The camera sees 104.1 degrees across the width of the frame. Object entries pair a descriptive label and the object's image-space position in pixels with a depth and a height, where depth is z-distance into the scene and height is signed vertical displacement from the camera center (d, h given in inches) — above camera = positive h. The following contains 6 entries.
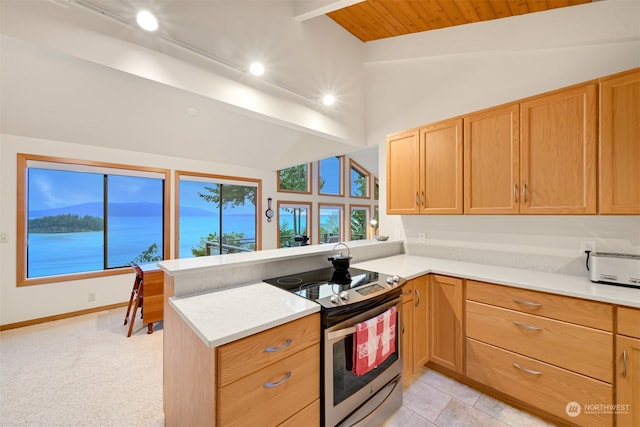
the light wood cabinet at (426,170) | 93.1 +17.5
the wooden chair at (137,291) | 119.4 -38.7
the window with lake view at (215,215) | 189.9 -1.1
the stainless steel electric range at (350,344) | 53.6 -30.0
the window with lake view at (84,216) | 137.3 -1.2
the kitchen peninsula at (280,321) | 42.6 -22.1
